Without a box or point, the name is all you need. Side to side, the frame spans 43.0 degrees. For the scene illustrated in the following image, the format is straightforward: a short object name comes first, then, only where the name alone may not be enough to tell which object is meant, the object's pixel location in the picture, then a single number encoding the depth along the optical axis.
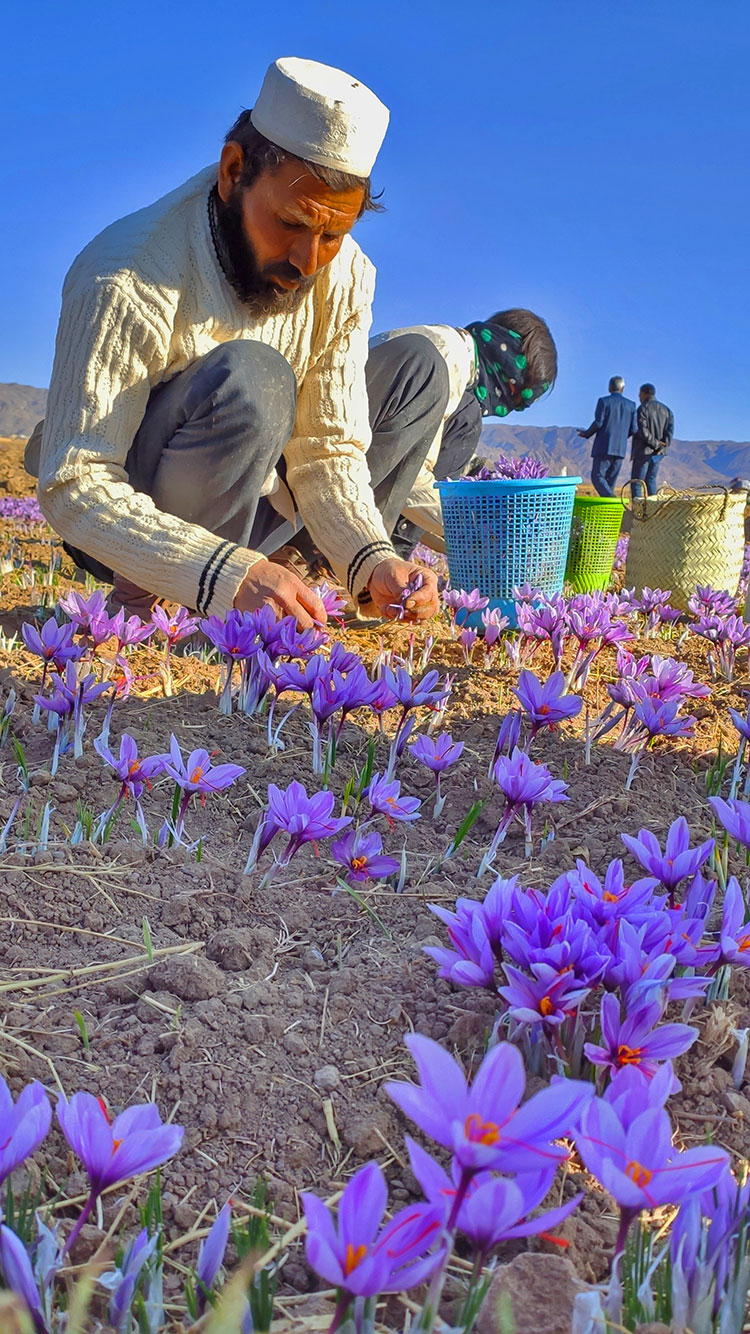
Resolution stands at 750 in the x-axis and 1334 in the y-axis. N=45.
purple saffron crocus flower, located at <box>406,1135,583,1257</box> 0.53
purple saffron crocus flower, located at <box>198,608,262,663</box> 1.92
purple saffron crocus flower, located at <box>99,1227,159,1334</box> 0.61
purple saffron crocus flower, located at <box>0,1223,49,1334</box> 0.54
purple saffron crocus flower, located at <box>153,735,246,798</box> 1.39
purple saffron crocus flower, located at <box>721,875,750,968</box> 1.00
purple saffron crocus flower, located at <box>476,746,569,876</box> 1.38
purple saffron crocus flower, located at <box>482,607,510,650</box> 2.60
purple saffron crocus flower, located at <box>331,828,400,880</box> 1.31
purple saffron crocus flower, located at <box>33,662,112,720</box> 1.72
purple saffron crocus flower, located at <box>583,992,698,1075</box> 0.85
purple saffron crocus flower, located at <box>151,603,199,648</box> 2.00
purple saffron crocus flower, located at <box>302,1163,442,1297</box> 0.52
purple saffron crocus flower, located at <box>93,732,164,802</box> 1.42
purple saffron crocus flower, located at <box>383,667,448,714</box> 1.72
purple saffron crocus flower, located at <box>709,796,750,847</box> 1.25
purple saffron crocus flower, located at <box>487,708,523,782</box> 1.66
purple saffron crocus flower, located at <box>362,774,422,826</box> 1.42
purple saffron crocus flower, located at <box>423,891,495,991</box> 0.91
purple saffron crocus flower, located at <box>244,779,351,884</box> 1.26
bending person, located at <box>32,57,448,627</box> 2.30
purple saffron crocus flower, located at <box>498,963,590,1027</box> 0.86
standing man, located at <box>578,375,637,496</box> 12.95
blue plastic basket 3.46
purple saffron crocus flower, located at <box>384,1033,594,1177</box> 0.56
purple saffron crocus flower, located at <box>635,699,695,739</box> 1.78
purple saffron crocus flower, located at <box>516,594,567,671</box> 2.47
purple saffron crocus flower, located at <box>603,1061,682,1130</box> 0.66
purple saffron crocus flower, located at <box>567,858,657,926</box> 0.99
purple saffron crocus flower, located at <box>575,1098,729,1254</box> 0.60
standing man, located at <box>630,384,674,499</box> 13.20
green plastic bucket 4.50
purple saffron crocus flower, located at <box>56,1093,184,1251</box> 0.62
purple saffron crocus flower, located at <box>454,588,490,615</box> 2.83
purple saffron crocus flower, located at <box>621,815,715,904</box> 1.15
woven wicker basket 4.72
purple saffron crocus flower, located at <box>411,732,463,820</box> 1.57
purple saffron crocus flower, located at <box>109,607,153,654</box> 2.03
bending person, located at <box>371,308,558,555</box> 4.43
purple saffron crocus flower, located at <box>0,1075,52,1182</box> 0.59
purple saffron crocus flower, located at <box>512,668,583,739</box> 1.70
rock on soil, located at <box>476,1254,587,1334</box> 0.65
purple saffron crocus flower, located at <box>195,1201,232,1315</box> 0.64
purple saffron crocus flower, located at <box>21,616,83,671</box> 1.85
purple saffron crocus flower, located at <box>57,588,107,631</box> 2.02
